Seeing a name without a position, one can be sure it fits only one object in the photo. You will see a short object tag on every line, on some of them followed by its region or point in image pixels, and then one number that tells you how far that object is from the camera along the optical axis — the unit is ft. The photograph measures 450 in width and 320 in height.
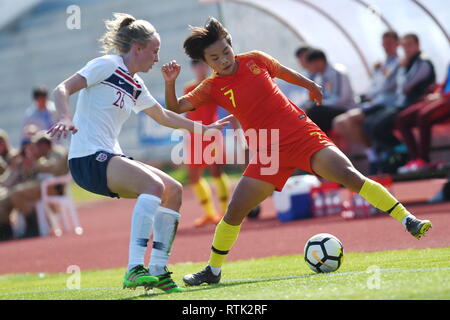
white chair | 48.03
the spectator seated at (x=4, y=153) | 51.06
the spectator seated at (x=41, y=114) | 53.06
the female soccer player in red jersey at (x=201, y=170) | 41.73
